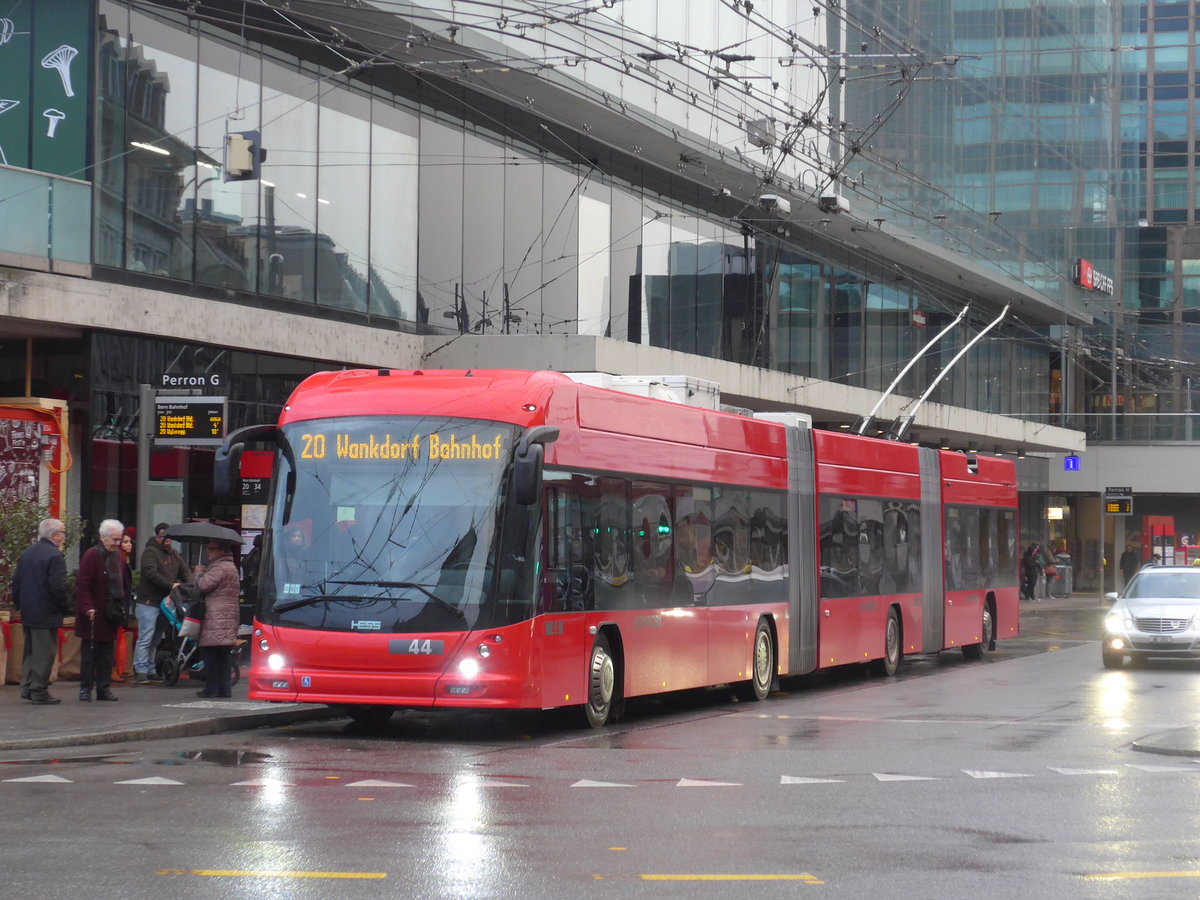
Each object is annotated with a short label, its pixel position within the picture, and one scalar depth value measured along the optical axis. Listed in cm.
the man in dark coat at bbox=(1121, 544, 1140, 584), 5856
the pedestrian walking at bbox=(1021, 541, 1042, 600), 5619
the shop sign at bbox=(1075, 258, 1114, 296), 6316
